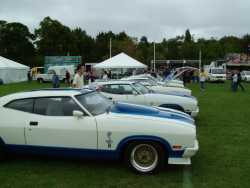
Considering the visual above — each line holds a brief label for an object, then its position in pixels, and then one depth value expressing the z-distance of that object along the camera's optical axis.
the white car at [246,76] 39.84
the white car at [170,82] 19.58
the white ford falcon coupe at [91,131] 5.43
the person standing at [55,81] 21.95
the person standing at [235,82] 24.55
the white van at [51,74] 40.66
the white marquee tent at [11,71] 38.51
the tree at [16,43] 70.69
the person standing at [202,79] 26.11
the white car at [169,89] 13.93
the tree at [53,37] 67.75
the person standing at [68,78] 32.81
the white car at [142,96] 9.91
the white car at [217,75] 36.91
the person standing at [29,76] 42.88
